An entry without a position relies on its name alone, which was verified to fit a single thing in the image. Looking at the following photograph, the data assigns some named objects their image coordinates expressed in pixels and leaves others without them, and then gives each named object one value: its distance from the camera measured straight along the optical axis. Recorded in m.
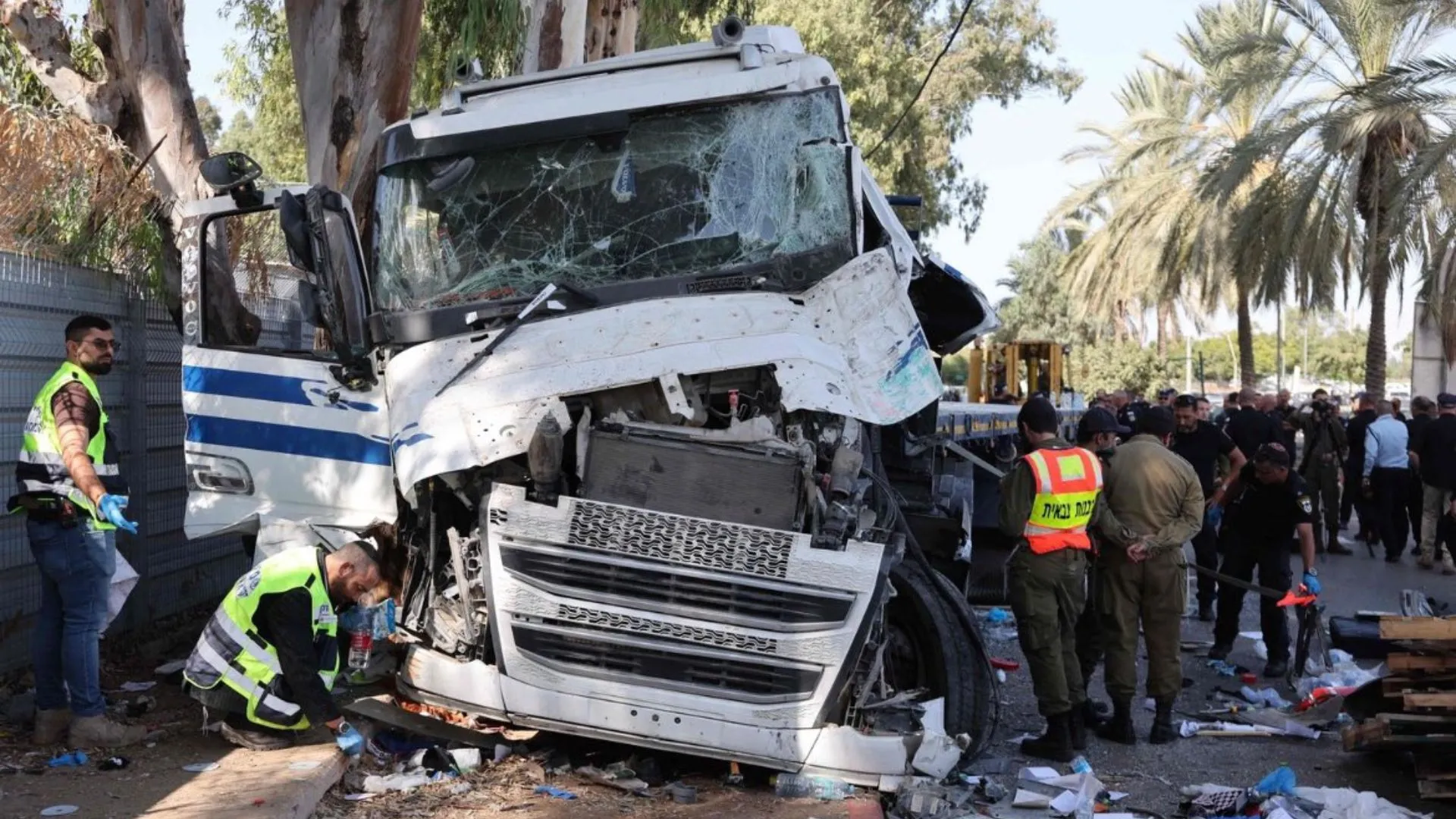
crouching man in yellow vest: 6.03
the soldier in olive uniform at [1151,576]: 7.75
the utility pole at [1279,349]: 38.49
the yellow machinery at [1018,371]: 29.98
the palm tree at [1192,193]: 22.73
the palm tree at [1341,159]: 19.61
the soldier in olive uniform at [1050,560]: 7.30
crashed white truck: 5.73
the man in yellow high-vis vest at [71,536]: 6.07
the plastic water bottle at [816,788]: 5.87
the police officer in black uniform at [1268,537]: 9.28
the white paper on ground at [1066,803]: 6.34
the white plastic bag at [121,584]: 6.54
